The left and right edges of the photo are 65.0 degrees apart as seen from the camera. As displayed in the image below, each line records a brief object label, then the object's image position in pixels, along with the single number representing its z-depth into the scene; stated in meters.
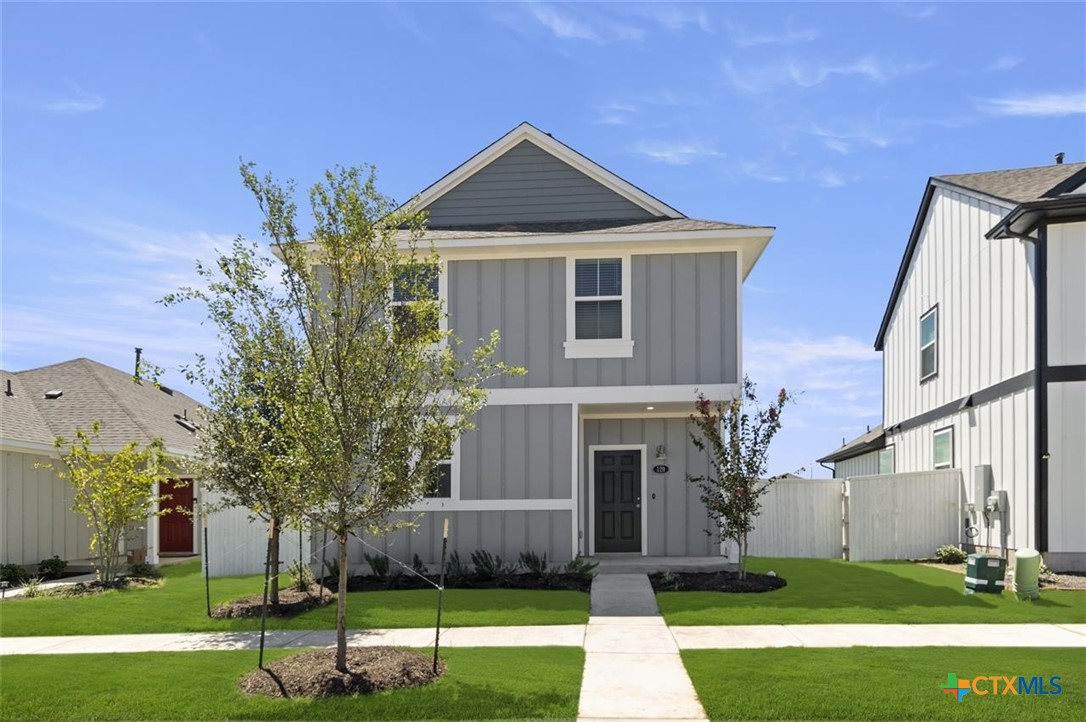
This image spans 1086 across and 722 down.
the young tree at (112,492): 14.51
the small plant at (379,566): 14.10
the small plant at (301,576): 12.61
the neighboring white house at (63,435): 16.75
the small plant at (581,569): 13.61
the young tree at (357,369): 7.83
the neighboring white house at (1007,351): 13.57
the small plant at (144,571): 16.19
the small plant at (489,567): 13.75
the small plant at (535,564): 13.73
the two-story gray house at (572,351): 14.52
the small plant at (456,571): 13.60
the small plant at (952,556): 16.02
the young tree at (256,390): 8.03
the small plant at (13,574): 15.62
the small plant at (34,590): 13.91
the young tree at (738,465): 12.86
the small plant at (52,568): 16.53
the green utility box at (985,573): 11.88
